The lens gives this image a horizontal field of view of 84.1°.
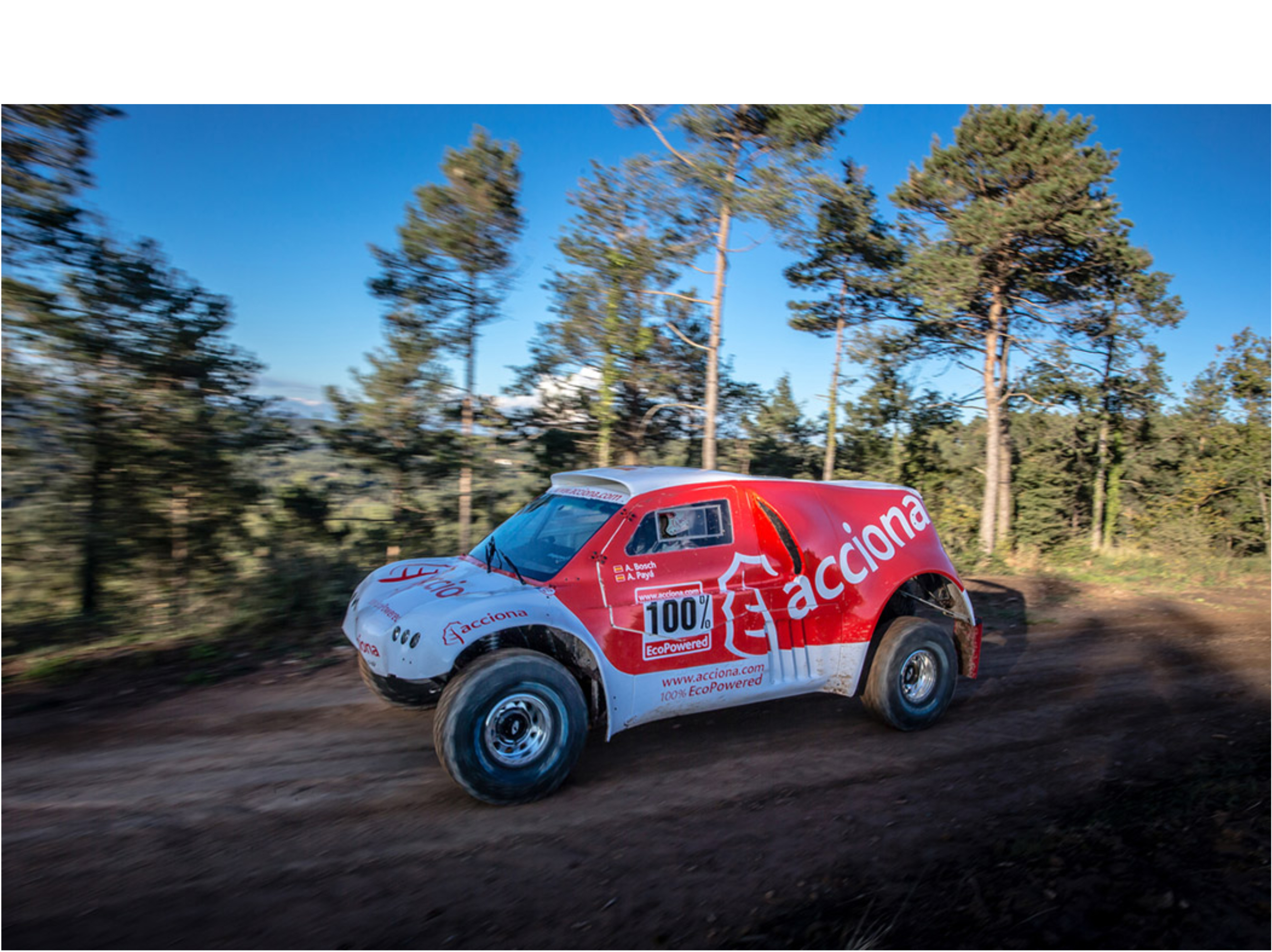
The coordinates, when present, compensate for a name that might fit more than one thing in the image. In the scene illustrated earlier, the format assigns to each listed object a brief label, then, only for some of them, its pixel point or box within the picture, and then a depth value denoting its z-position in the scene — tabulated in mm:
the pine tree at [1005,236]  17781
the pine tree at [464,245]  13273
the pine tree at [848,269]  18484
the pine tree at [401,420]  12234
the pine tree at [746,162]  13852
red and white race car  4281
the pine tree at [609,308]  14594
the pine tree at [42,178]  7570
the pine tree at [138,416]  7734
